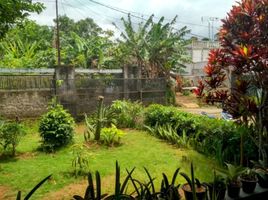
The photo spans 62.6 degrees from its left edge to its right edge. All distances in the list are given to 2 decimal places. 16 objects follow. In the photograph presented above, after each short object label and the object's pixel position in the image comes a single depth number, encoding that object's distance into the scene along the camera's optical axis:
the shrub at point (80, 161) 4.51
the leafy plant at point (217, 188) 2.37
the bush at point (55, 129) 5.88
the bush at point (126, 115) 8.01
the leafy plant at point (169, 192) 2.09
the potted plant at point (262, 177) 2.77
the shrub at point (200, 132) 4.51
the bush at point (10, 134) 5.30
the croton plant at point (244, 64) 3.14
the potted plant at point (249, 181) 2.69
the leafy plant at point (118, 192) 1.86
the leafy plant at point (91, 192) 1.85
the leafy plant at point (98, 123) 6.31
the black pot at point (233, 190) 2.55
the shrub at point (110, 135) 6.21
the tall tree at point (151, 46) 12.72
